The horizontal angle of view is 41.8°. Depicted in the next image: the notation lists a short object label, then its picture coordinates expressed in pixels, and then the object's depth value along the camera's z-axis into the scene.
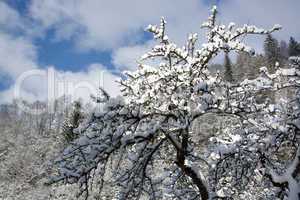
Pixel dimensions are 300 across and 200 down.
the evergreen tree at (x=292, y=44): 66.20
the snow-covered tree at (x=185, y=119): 6.93
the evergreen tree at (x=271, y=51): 63.32
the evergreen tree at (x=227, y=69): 64.50
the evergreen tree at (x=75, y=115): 40.27
